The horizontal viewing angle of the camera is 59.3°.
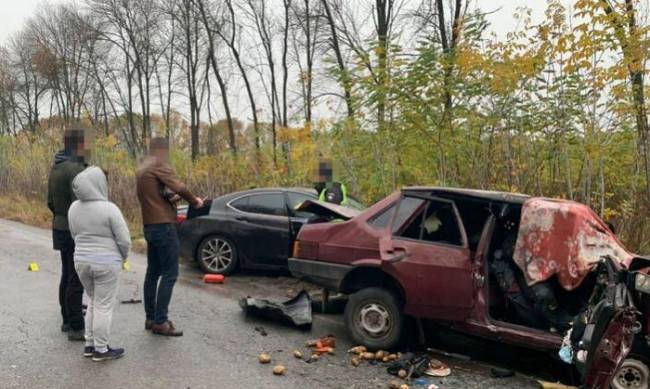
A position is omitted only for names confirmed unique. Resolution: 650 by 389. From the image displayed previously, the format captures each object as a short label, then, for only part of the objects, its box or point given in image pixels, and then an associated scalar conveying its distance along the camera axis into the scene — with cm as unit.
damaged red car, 400
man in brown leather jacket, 541
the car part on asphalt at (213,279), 851
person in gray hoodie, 479
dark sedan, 872
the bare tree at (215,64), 2950
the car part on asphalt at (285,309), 605
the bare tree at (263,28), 3008
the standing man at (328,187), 712
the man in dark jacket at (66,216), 533
